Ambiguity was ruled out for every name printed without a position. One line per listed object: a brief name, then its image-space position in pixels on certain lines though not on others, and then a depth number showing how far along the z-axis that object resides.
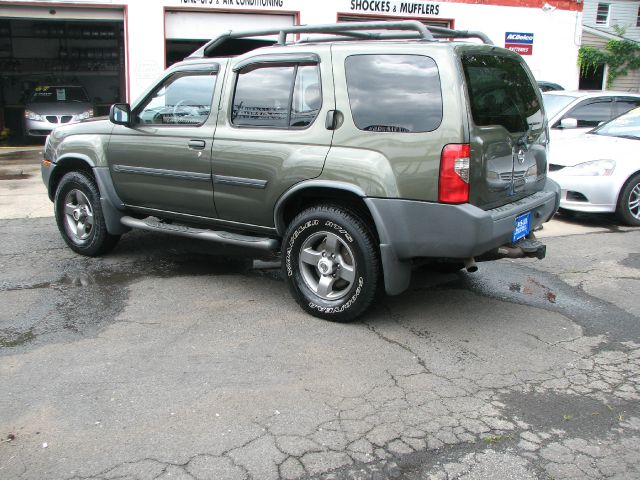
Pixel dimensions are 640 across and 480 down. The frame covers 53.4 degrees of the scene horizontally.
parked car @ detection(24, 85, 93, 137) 15.80
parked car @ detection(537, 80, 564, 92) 14.51
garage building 14.55
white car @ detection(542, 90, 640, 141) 9.44
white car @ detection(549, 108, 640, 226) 7.84
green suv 4.11
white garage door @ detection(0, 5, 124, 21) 14.01
